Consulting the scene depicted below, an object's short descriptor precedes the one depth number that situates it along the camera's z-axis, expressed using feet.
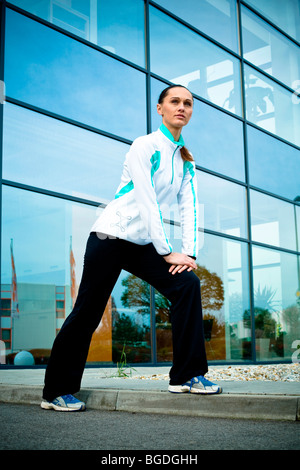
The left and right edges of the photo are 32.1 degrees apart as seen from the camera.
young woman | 10.23
